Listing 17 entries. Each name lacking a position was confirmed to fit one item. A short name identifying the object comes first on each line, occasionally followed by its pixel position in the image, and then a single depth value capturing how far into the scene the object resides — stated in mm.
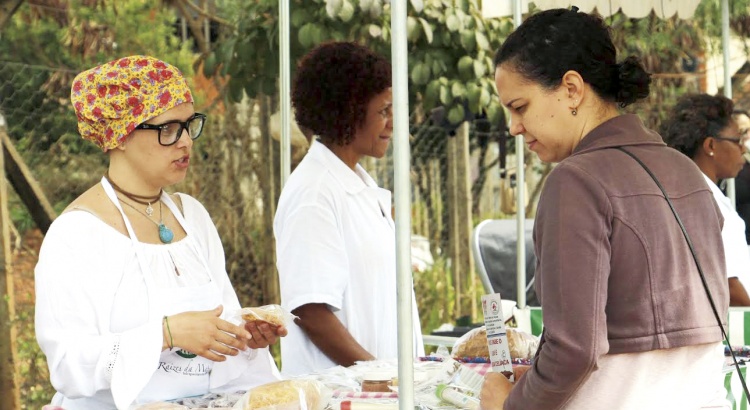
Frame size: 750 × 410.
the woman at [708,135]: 9094
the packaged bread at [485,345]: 5508
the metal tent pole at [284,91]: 7902
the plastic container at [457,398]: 4695
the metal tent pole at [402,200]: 3957
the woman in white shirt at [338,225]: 6121
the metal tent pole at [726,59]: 10984
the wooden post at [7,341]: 9633
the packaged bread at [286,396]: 4426
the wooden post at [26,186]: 9742
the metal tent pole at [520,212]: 8859
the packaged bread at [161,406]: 4398
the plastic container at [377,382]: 5004
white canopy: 8078
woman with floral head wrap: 4562
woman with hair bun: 3643
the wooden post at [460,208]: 14586
